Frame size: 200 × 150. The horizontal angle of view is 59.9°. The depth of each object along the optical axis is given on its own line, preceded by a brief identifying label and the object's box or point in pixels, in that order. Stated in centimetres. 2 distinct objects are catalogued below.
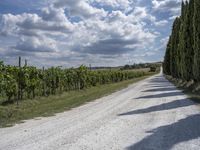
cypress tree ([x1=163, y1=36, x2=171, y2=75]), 3712
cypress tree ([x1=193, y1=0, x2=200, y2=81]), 1487
